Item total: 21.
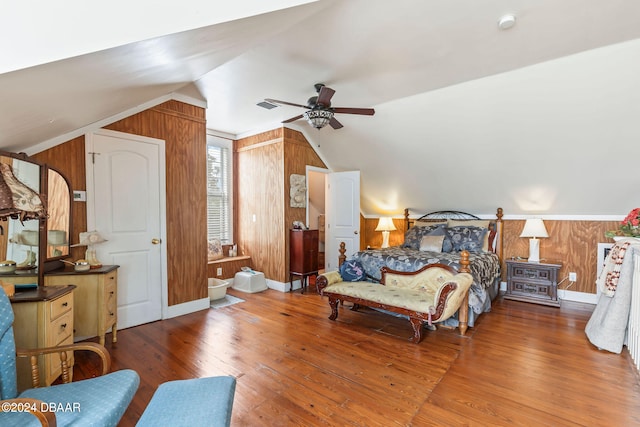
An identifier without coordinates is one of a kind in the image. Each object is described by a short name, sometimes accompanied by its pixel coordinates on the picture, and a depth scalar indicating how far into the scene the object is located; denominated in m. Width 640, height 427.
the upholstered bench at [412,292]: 2.79
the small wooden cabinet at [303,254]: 4.73
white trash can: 4.71
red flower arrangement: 2.84
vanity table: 1.88
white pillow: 4.40
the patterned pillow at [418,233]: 4.64
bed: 3.40
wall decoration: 4.92
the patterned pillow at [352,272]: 3.85
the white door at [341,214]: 5.20
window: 5.27
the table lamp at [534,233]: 4.16
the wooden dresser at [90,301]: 2.64
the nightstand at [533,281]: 4.00
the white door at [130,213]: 3.04
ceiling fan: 2.95
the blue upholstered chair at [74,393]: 1.24
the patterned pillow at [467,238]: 4.39
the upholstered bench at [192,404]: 1.21
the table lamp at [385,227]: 5.51
